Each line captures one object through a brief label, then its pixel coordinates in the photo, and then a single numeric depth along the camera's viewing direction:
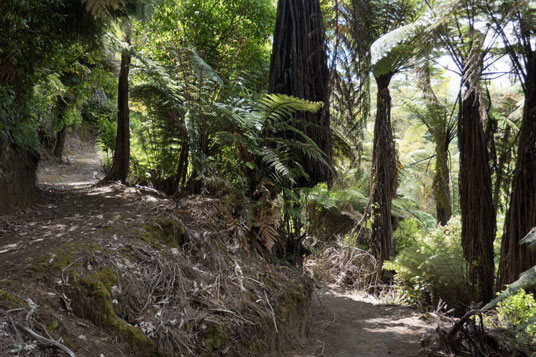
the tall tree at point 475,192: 6.39
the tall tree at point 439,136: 8.04
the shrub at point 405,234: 11.12
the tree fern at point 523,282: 2.74
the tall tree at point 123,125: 5.91
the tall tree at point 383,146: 8.27
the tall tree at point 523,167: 5.46
